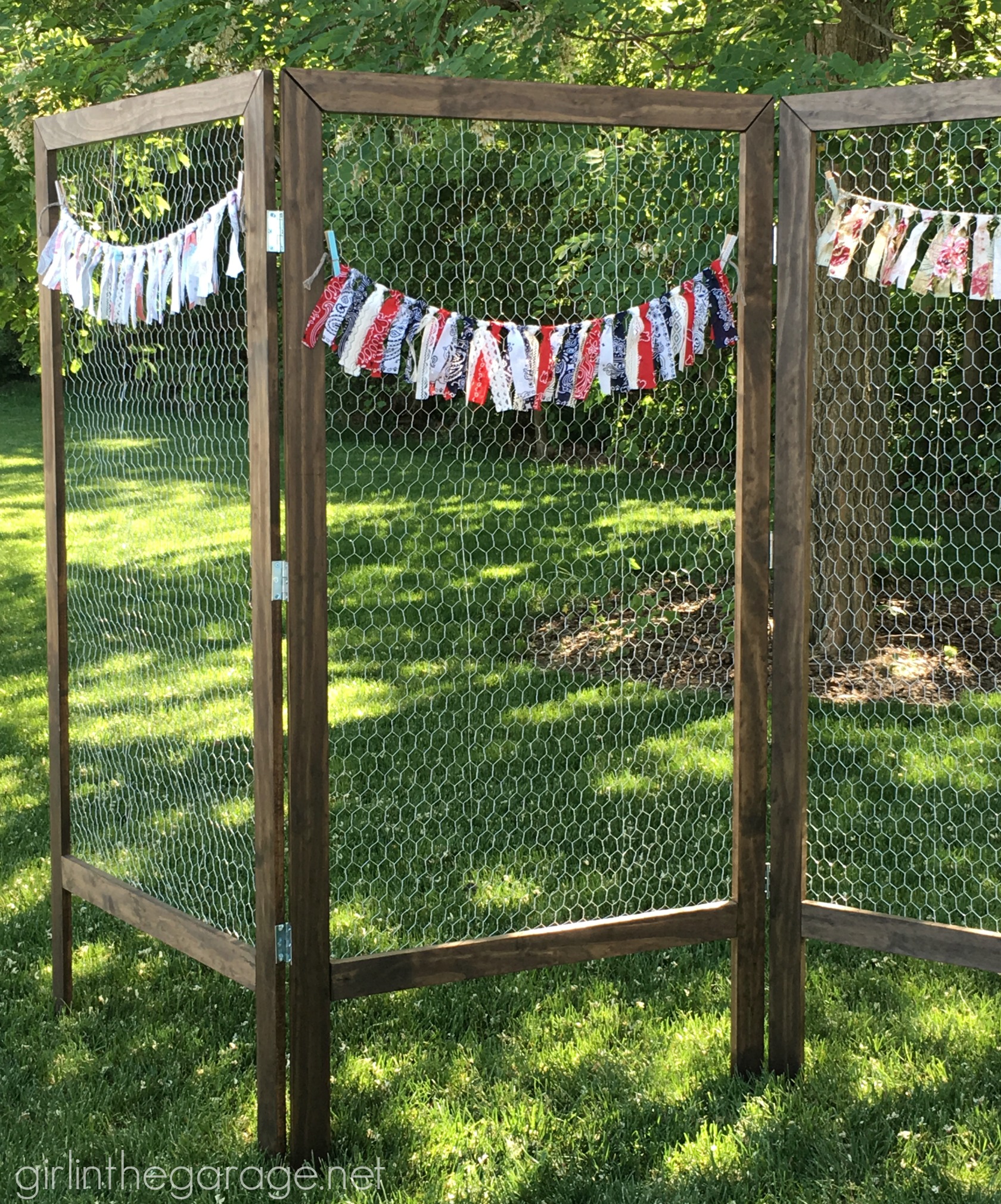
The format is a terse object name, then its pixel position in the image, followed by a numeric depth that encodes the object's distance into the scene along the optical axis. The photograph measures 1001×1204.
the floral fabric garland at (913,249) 3.08
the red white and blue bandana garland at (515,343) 2.92
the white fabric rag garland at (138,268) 2.96
